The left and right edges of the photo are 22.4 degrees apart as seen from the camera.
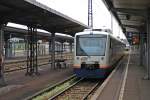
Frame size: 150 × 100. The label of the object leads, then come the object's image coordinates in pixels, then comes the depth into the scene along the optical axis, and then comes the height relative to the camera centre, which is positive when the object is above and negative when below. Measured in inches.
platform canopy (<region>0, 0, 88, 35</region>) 673.6 +73.6
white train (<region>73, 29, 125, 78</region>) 828.4 -12.5
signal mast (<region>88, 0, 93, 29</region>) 1963.6 +183.5
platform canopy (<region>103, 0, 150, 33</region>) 807.7 +97.6
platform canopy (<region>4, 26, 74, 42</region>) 1528.1 +73.2
